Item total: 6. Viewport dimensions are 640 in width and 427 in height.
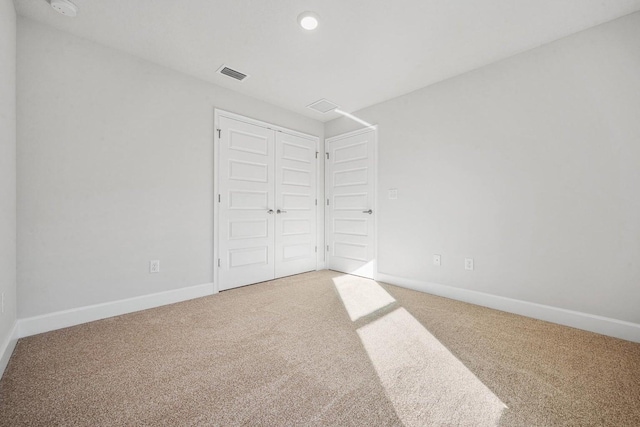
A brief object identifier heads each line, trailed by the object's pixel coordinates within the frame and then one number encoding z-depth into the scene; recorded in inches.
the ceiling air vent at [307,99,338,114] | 141.5
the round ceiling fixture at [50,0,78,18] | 73.8
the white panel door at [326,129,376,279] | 147.0
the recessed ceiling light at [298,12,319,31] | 79.0
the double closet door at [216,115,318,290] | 126.2
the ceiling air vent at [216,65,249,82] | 109.5
